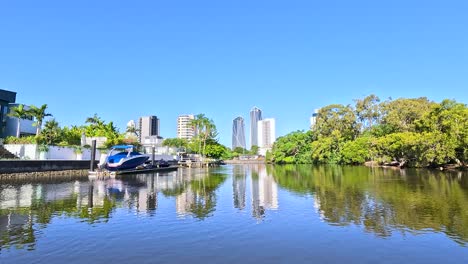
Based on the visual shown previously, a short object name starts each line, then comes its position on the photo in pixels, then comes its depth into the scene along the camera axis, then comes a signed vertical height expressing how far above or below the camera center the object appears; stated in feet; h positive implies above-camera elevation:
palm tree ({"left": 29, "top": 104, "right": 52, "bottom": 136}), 166.03 +26.75
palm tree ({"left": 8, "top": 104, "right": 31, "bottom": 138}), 160.04 +26.36
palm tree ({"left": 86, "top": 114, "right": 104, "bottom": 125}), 218.75 +30.11
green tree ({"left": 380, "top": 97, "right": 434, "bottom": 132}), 213.46 +31.47
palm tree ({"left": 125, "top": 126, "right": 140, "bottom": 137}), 290.03 +30.67
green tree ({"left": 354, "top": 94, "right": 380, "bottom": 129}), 258.57 +41.45
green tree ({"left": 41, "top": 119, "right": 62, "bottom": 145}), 163.91 +16.96
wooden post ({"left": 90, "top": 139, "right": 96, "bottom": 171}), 126.93 +4.63
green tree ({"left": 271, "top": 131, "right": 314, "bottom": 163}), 341.21 +15.95
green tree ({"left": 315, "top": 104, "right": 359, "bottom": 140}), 275.39 +35.14
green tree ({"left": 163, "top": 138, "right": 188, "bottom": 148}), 441.68 +30.58
